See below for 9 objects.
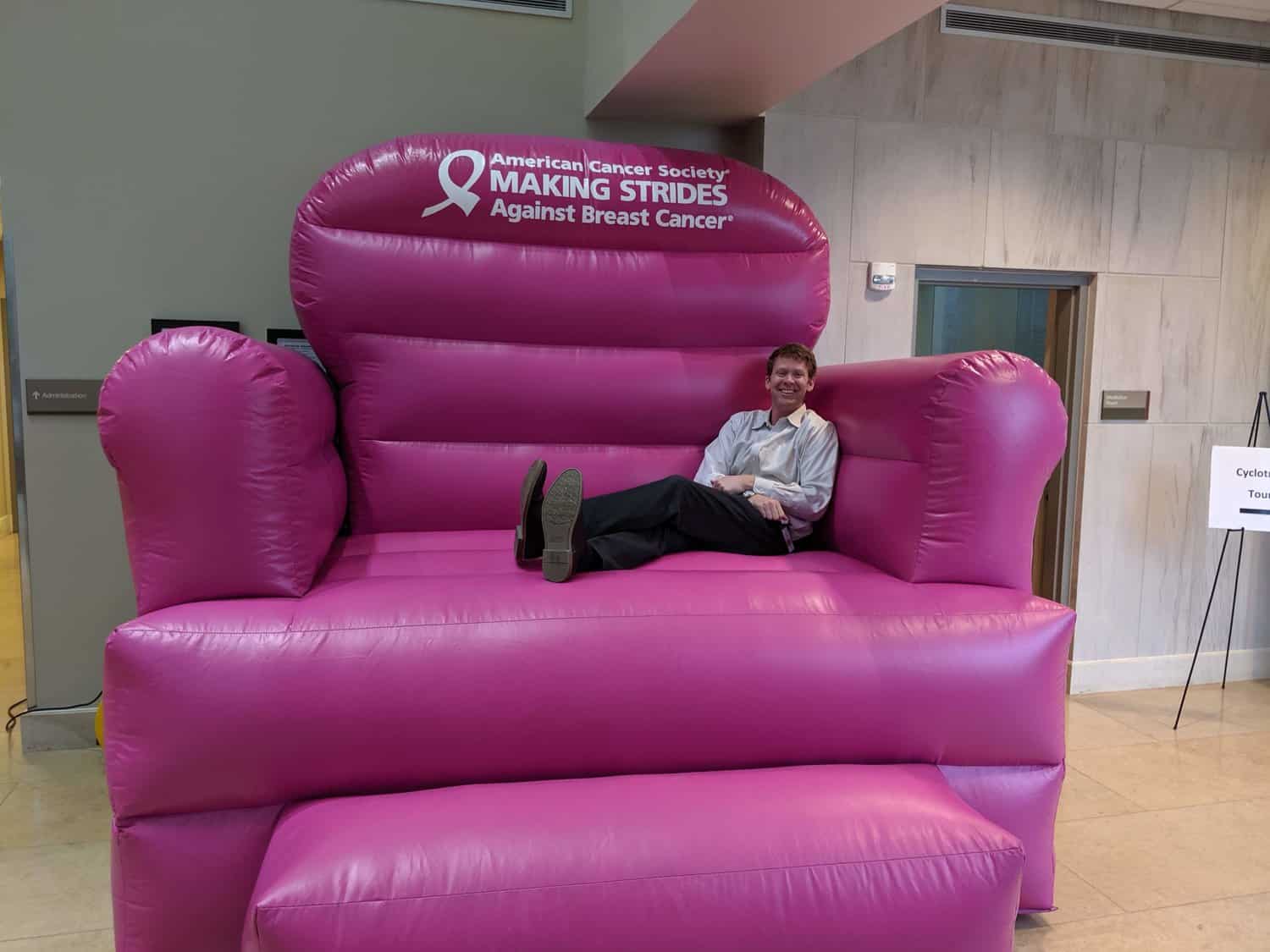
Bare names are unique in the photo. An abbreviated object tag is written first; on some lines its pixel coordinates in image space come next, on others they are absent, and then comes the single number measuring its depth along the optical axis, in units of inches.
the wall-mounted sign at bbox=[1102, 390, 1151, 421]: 147.8
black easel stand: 149.6
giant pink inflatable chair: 58.5
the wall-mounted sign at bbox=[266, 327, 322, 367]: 124.0
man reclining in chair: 83.7
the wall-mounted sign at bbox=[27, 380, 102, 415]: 117.5
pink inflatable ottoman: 55.3
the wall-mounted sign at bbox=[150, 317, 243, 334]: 119.8
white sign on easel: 136.9
